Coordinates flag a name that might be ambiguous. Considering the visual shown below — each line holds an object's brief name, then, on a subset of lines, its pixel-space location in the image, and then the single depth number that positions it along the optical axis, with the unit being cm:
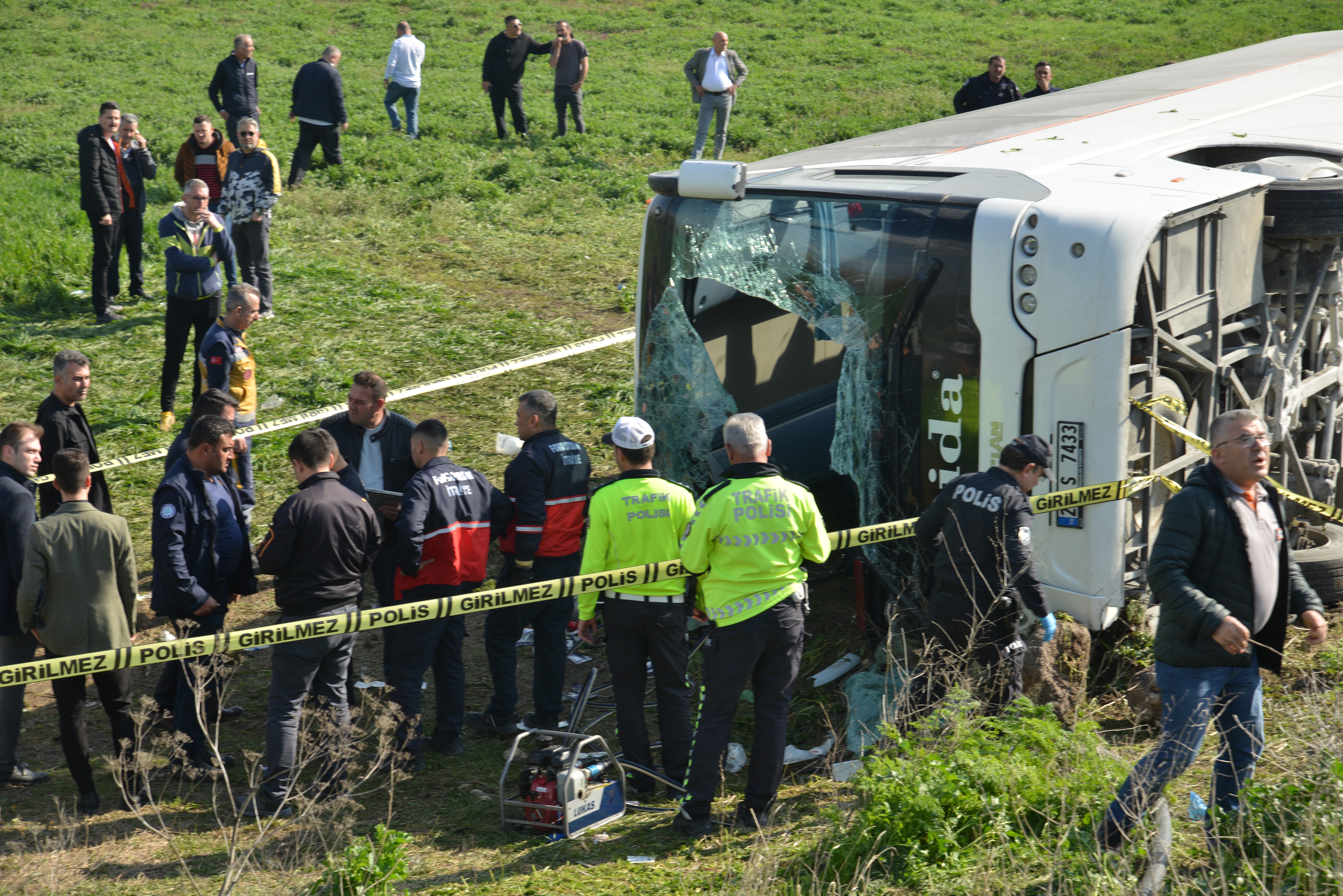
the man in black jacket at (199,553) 1173
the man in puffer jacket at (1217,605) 923
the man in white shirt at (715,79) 3541
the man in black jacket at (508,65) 3750
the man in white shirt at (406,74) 3753
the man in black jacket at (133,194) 2462
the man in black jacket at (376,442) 1387
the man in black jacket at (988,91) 3087
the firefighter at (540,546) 1285
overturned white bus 1134
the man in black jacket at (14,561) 1170
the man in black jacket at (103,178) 2395
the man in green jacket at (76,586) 1109
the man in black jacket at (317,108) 3262
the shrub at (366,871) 887
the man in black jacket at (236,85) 3241
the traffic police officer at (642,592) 1166
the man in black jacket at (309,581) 1130
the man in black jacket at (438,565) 1217
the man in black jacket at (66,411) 1427
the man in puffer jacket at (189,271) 2006
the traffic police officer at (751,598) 1081
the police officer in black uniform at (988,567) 1087
